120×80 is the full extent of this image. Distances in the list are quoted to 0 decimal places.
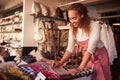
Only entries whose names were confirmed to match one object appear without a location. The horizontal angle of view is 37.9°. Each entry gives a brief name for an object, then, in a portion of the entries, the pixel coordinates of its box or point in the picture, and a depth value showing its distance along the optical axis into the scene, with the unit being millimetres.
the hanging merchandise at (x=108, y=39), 2822
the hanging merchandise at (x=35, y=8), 3607
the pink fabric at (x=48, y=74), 1141
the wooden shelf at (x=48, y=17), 3671
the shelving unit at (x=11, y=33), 3848
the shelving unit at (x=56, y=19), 3457
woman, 1369
